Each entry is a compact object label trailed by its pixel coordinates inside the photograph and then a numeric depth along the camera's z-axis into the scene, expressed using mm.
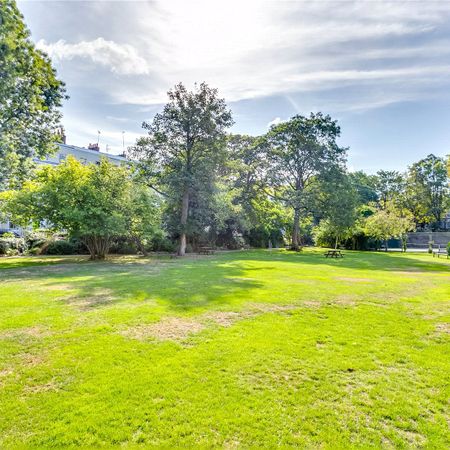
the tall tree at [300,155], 32625
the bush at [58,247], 25297
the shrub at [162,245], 28828
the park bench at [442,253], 30298
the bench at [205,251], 27938
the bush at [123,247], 26391
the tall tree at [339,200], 31594
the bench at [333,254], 25562
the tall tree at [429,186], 59312
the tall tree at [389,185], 63906
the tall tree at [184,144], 24766
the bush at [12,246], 24078
